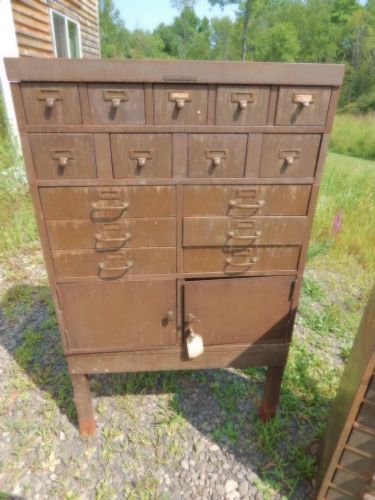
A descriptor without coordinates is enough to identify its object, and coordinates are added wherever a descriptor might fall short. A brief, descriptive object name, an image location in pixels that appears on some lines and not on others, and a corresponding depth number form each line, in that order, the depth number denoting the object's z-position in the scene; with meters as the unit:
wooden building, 5.01
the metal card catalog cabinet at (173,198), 1.31
